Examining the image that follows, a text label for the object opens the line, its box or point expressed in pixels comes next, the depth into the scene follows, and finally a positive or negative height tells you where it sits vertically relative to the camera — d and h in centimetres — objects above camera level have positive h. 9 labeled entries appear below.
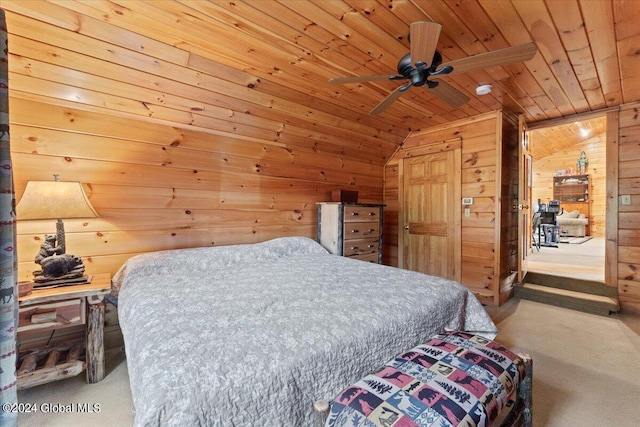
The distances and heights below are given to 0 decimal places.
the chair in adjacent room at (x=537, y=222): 612 -21
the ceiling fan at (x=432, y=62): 135 +86
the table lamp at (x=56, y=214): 159 -1
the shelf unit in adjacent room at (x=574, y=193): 773 +60
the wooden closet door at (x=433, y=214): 358 -2
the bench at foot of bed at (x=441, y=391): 87 -64
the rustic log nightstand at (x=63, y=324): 157 -68
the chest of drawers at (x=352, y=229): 316 -20
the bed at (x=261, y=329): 79 -47
